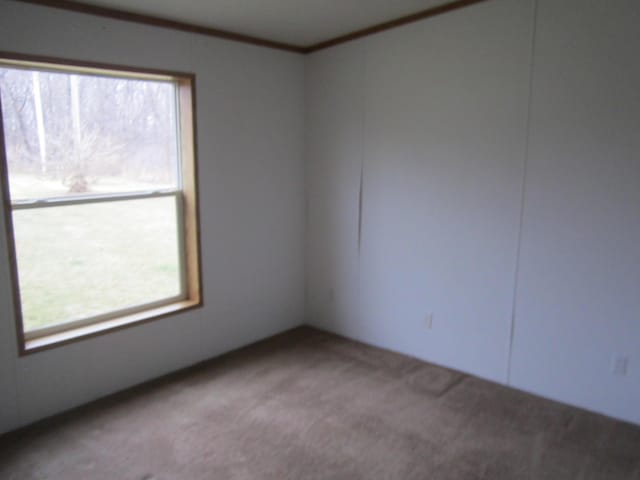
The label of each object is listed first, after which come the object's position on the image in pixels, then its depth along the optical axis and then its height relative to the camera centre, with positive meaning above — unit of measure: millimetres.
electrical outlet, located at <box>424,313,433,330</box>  3588 -1114
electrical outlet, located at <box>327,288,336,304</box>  4230 -1102
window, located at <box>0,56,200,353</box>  2768 -176
